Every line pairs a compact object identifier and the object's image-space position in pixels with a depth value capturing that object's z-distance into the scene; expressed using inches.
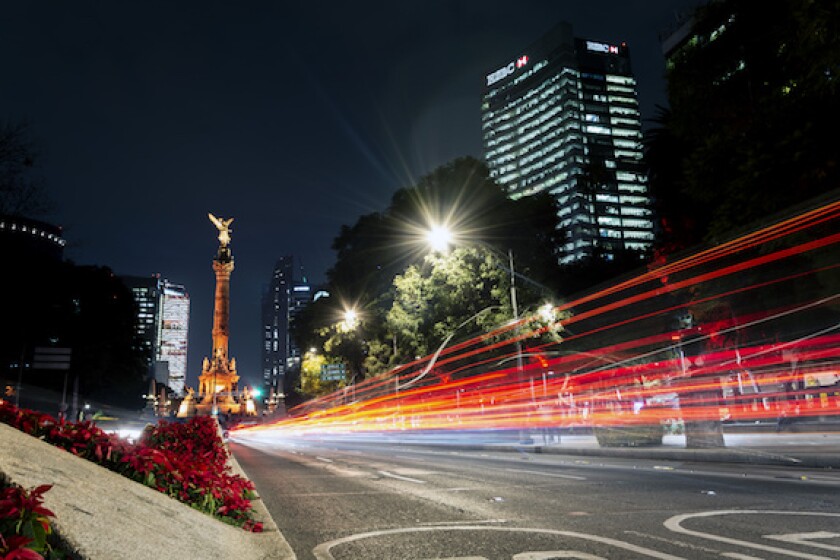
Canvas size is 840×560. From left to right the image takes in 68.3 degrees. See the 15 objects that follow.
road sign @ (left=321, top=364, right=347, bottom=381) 2001.7
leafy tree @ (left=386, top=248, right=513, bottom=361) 1114.7
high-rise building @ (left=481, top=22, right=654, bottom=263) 6884.8
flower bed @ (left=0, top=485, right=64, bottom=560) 112.5
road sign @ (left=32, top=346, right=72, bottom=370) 973.8
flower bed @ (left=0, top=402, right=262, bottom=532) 233.8
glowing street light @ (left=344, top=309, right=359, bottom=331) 1509.6
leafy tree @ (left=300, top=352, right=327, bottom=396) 2223.2
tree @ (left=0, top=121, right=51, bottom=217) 745.1
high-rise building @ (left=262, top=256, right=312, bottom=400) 5660.4
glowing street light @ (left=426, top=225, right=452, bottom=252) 958.4
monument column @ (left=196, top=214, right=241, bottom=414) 4151.1
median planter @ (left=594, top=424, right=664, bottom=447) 855.1
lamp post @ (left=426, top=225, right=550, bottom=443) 959.5
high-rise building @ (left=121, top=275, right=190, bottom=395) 6683.1
